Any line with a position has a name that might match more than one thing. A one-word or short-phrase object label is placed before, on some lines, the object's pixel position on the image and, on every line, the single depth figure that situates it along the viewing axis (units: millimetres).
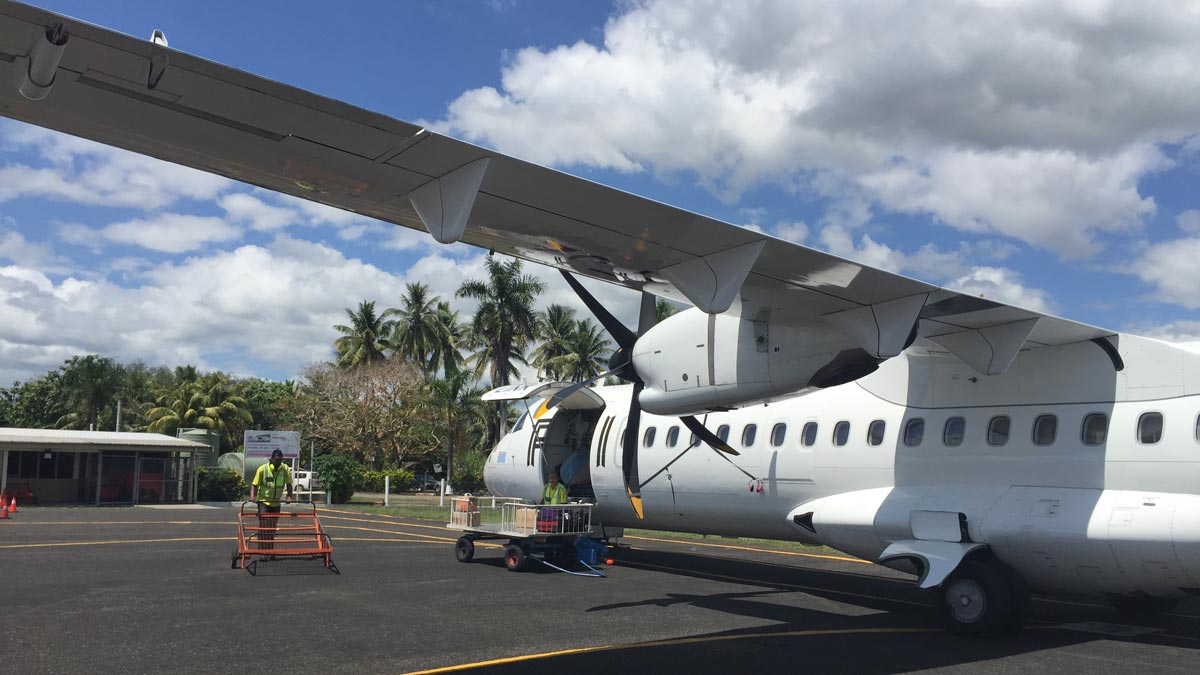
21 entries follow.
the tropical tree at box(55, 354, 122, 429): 60625
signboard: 34469
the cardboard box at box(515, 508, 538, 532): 14992
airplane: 5875
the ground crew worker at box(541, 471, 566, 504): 15586
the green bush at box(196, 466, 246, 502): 38656
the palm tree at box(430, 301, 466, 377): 55969
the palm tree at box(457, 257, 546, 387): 46750
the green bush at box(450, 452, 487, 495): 48094
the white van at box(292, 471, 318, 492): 38606
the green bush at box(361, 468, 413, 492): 45812
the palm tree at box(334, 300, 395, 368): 56156
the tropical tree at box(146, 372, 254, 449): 48800
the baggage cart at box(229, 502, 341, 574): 14058
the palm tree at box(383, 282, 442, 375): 55625
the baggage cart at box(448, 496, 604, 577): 14984
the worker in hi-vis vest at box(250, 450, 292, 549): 14523
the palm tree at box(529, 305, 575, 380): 53844
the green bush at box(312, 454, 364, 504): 37344
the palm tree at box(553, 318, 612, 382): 52969
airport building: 33188
